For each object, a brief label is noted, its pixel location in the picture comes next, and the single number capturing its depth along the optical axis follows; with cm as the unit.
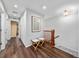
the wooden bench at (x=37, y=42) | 249
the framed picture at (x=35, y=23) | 287
